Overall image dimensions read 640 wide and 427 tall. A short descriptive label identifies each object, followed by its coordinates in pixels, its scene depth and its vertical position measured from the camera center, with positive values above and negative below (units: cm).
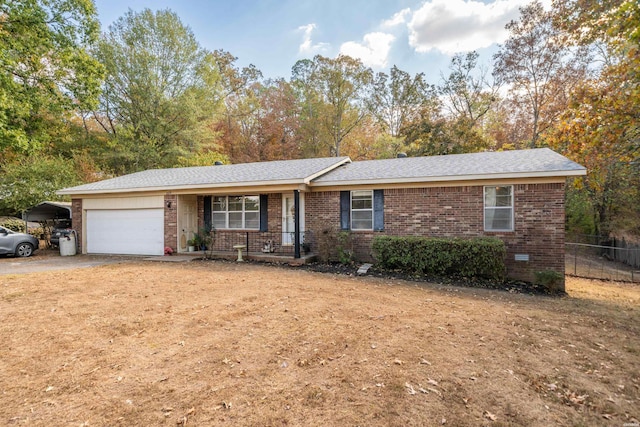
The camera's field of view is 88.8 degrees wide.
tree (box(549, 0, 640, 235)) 754 +259
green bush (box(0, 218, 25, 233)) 1788 -77
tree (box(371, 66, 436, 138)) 2684 +936
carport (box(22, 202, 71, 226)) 1461 -9
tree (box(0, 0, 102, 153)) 1273 +634
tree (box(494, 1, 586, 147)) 2016 +899
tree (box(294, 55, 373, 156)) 2858 +1032
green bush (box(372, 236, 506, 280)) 847 -130
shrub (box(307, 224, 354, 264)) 1057 -122
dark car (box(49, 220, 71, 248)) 1342 -93
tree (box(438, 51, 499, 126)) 2333 +861
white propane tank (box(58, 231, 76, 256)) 1299 -140
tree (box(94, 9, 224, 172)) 2109 +781
